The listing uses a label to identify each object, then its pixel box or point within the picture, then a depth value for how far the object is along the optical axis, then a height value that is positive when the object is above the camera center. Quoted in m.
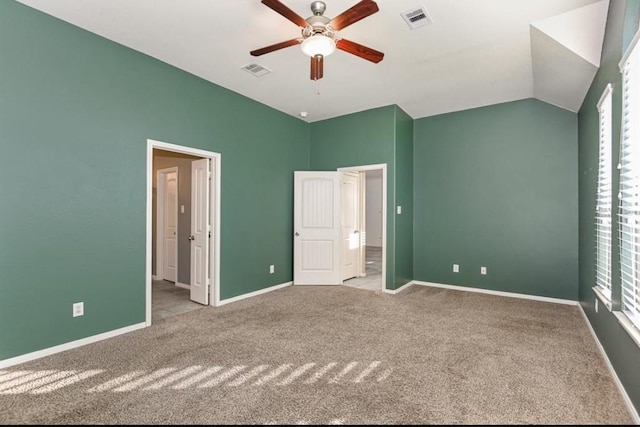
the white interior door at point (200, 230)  4.35 -0.25
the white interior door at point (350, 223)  5.87 -0.20
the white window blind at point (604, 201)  2.79 +0.11
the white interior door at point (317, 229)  5.61 -0.29
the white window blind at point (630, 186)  2.08 +0.18
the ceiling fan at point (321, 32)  2.26 +1.40
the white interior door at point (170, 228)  5.80 -0.29
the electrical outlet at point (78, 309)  3.01 -0.91
